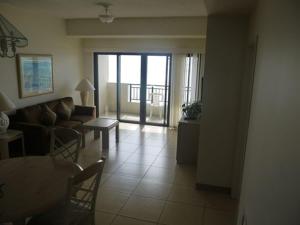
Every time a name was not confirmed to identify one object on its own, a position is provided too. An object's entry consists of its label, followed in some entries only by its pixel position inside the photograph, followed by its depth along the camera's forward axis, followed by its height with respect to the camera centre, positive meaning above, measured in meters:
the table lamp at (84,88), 6.17 -0.30
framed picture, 4.74 -0.01
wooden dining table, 1.81 -0.92
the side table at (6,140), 3.79 -1.00
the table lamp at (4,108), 3.69 -0.51
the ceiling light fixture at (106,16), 3.82 +0.90
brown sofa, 4.28 -0.95
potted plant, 4.52 -0.57
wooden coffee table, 4.89 -0.96
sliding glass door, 6.59 -0.26
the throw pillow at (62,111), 5.36 -0.76
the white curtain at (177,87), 6.12 -0.21
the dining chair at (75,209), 1.88 -1.14
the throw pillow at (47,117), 4.80 -0.81
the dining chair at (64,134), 2.95 -0.74
